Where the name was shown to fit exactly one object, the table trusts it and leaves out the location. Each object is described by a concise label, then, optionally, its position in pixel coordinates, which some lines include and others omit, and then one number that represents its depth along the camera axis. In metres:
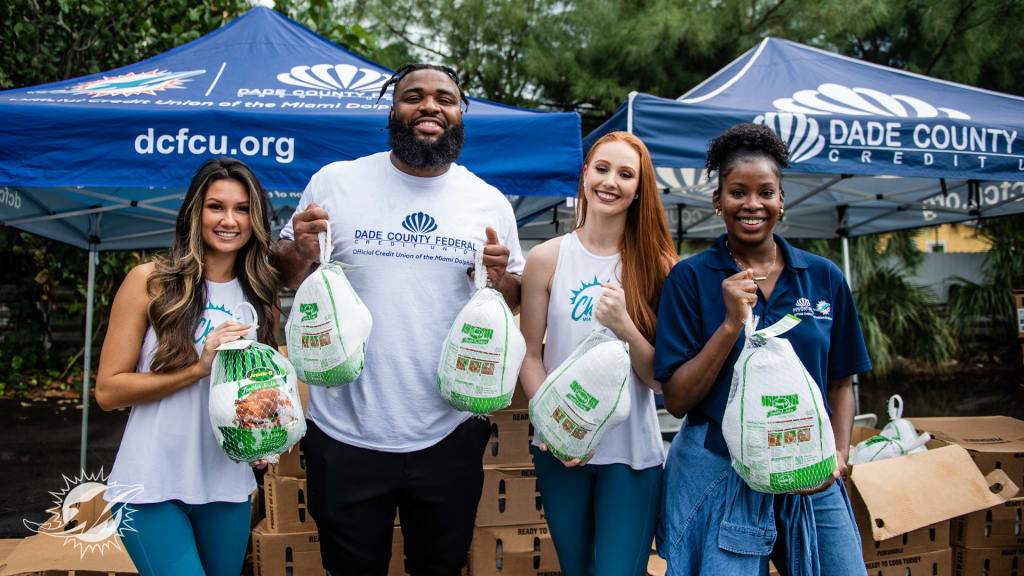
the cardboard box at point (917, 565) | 3.12
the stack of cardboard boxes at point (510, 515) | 3.07
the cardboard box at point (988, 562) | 3.30
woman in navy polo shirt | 1.79
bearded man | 2.04
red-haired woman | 2.02
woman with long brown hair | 1.82
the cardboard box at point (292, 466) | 3.12
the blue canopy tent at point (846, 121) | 3.23
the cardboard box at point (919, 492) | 2.92
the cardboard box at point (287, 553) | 3.05
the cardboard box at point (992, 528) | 3.30
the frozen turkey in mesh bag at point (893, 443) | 3.44
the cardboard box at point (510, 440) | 3.13
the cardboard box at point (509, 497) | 3.08
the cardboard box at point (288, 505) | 3.08
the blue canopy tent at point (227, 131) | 2.80
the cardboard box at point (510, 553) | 3.06
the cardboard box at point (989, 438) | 3.48
